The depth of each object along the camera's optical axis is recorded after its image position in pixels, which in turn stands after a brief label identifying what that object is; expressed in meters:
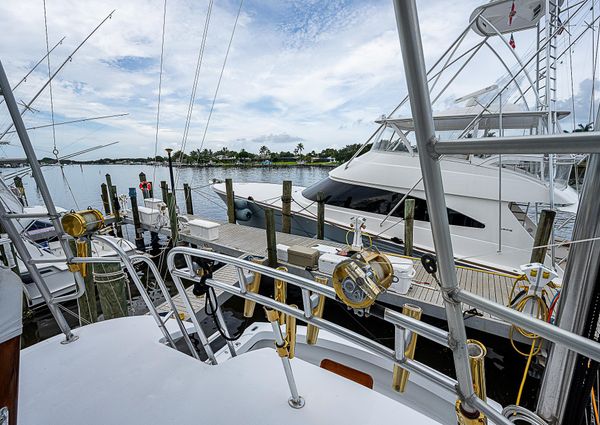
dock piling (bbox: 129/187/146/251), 9.42
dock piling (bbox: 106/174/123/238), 10.20
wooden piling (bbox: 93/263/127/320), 4.00
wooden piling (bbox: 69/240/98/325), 4.26
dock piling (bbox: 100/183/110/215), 12.11
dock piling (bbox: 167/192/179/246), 7.27
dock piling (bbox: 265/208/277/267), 5.76
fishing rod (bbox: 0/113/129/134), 4.35
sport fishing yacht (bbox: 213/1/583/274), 5.16
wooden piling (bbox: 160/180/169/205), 10.30
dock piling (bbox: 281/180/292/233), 7.78
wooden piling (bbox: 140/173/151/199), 12.25
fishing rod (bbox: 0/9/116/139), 2.56
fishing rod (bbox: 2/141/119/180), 5.17
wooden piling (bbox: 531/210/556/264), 4.63
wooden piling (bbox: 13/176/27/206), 11.64
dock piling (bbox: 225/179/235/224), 9.02
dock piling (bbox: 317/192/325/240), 7.32
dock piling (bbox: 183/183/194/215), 10.36
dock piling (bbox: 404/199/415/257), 5.91
